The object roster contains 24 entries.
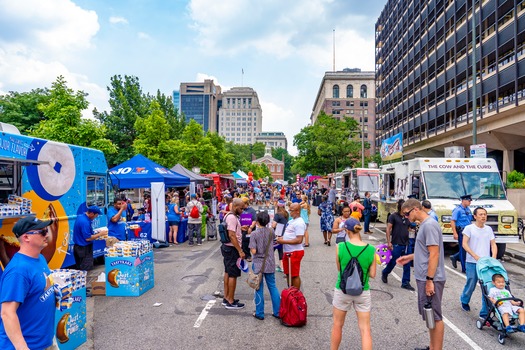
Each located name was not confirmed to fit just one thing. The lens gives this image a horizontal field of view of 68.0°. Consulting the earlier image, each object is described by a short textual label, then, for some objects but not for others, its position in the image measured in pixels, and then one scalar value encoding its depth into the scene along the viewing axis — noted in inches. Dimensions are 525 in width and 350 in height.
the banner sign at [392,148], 1162.6
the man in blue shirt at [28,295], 110.7
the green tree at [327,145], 1969.7
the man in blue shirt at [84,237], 294.2
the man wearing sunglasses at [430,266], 181.2
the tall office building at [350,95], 4399.6
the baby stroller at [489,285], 213.6
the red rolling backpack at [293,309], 228.9
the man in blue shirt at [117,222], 373.7
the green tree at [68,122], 820.0
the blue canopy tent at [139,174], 572.7
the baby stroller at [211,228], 590.9
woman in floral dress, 525.3
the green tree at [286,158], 6521.2
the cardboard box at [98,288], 294.2
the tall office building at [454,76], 988.6
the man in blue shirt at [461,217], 356.9
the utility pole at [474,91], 700.6
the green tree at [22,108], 1610.5
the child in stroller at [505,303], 207.2
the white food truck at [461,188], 425.1
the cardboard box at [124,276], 286.5
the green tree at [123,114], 1722.4
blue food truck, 266.2
